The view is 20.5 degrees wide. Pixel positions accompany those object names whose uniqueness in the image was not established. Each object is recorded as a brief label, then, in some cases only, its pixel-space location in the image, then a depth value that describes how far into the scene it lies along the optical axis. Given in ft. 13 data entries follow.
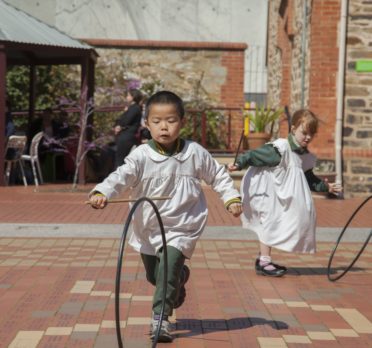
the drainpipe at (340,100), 54.70
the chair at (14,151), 56.80
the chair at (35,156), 57.06
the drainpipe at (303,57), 59.56
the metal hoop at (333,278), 26.76
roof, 57.72
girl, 28.43
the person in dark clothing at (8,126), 58.03
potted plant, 63.46
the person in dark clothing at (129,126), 57.41
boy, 19.53
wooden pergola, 56.49
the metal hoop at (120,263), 16.24
